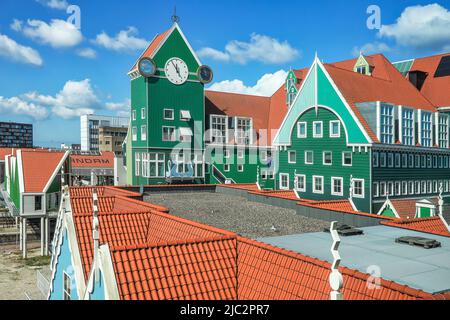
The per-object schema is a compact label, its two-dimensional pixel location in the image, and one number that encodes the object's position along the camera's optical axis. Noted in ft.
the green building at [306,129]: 104.37
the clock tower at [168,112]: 137.59
